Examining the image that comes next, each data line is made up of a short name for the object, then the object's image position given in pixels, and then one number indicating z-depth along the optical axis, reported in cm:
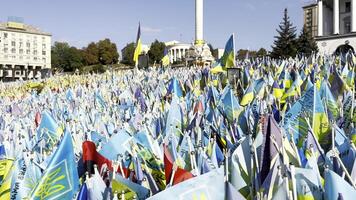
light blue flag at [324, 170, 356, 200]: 205
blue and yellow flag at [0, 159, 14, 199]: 298
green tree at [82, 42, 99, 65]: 7744
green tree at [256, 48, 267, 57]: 6631
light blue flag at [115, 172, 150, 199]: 252
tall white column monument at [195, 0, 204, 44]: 3138
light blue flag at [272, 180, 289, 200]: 215
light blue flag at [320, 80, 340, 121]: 451
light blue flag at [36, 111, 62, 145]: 476
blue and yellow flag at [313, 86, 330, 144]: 376
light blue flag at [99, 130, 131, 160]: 332
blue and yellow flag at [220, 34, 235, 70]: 833
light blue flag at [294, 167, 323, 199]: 224
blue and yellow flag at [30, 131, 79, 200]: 260
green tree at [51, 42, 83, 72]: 7894
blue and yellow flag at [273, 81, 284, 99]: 637
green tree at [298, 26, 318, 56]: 3672
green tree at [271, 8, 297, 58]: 3816
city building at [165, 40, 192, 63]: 8069
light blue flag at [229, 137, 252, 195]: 262
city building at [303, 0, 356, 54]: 4134
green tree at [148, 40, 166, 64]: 7594
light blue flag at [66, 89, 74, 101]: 908
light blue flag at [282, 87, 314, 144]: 366
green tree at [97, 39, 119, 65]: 7681
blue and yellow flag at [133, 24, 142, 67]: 1465
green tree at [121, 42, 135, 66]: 7544
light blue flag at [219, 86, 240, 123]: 503
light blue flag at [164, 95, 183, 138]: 435
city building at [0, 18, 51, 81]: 8888
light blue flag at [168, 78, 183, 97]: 819
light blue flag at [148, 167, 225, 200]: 204
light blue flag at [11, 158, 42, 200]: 278
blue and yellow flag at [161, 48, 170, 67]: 1641
